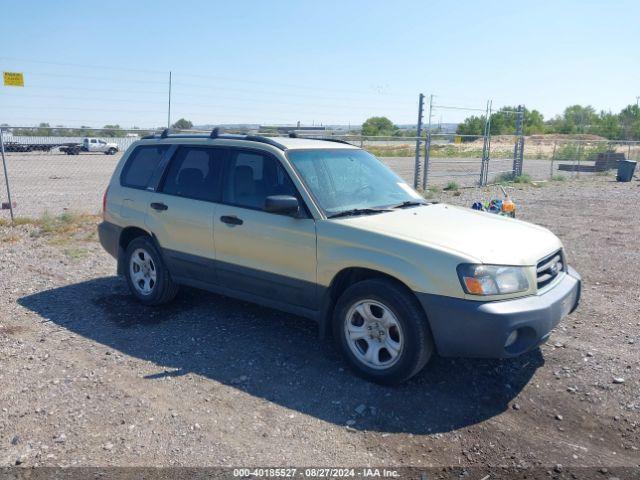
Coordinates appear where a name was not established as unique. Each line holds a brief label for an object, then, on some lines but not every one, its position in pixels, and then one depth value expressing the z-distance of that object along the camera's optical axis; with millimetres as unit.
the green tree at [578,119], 70750
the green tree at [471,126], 42481
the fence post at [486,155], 18281
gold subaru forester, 3895
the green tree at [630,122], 61038
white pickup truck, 38500
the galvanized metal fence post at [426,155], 15836
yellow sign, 10539
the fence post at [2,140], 10129
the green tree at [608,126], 63312
